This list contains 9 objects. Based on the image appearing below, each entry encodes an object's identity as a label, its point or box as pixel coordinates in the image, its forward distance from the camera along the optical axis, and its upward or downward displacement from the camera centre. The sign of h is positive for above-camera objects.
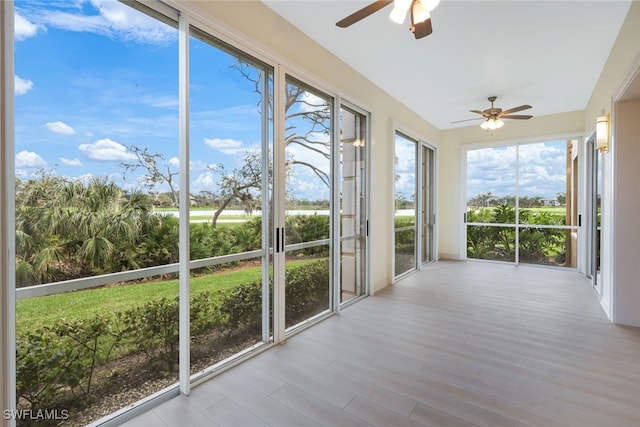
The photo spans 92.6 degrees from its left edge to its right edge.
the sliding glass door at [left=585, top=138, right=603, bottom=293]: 4.31 +0.02
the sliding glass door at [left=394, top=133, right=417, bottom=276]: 5.20 +0.16
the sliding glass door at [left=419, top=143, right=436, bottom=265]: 6.24 +0.20
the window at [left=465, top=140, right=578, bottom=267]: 5.86 +0.21
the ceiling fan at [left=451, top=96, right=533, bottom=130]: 4.64 +1.49
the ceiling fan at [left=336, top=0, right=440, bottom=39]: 1.94 +1.32
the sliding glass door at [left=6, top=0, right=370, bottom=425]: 1.63 +0.06
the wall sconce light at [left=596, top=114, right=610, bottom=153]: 3.59 +0.96
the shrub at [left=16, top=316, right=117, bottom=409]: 1.59 -0.81
